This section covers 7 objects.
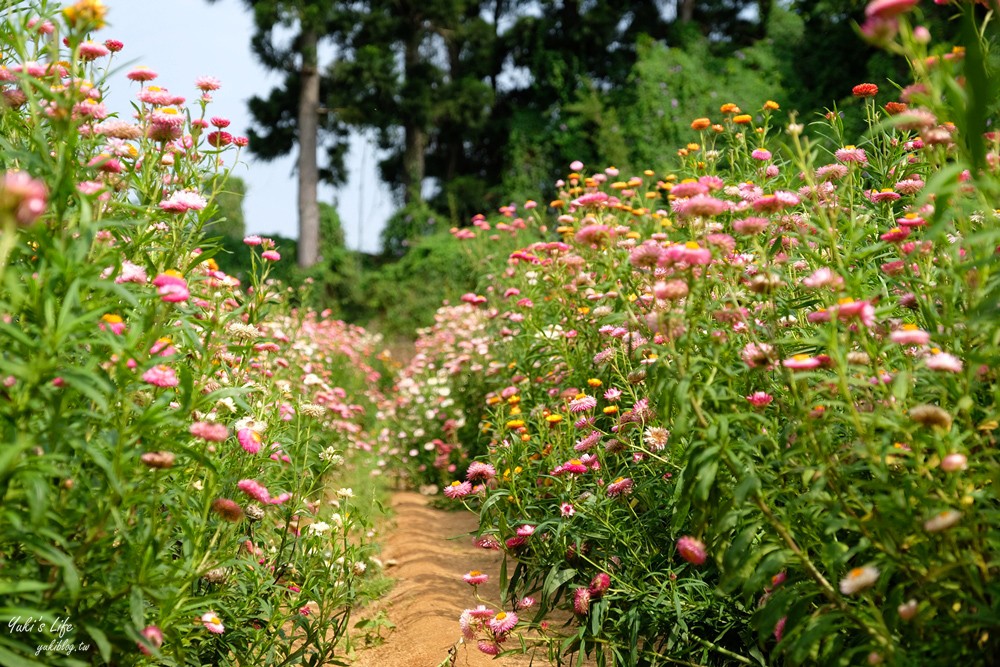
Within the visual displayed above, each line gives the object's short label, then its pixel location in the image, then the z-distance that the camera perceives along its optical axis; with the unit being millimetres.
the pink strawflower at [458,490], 3342
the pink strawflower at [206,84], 3021
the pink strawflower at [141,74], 2850
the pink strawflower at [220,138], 3033
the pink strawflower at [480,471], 3260
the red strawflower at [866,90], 3461
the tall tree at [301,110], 16109
